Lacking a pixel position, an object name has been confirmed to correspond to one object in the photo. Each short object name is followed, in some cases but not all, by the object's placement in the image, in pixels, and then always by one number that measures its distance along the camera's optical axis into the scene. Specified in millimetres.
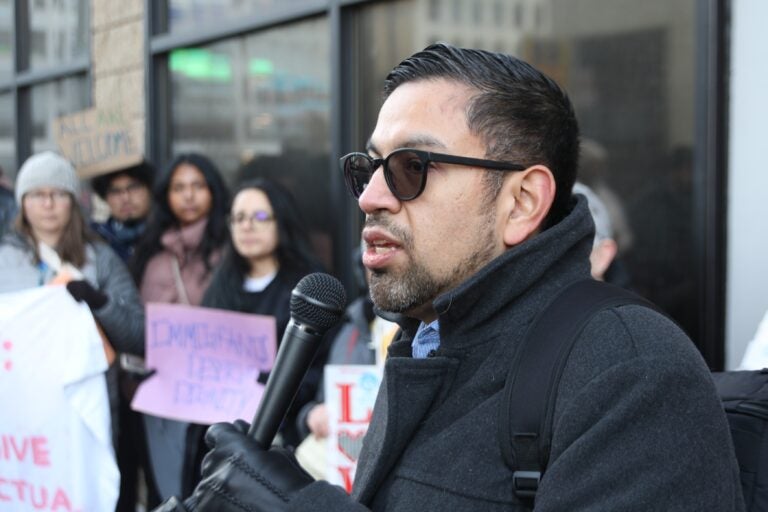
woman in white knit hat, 4113
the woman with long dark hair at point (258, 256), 4117
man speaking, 1321
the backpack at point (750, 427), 1507
